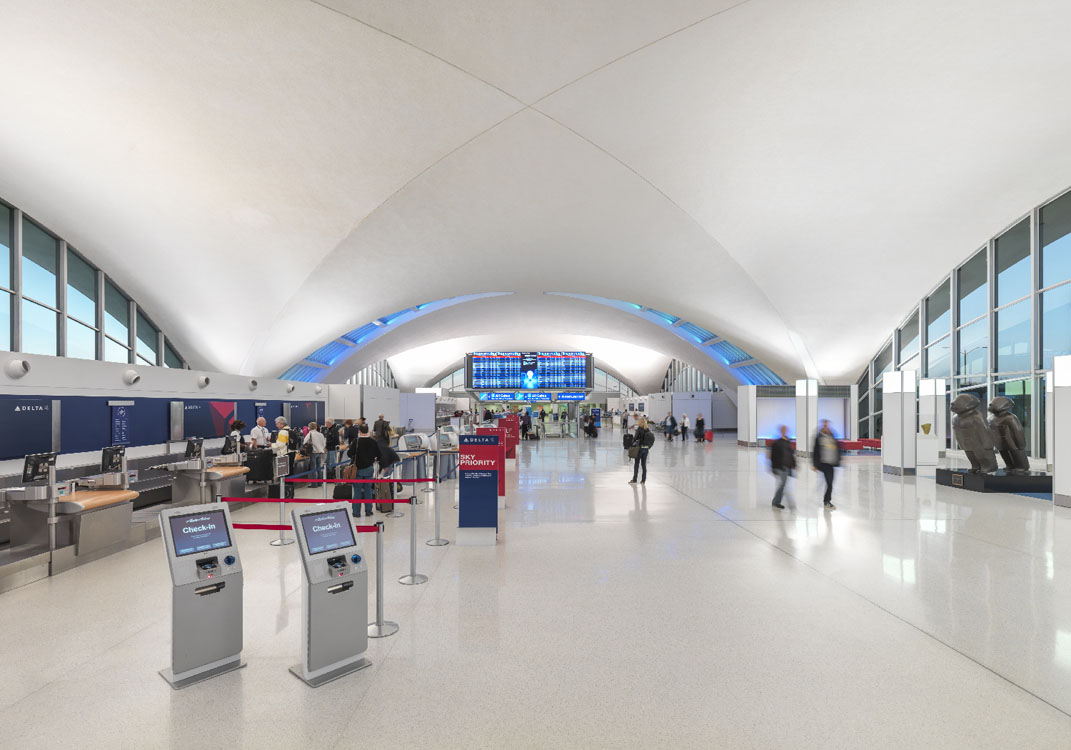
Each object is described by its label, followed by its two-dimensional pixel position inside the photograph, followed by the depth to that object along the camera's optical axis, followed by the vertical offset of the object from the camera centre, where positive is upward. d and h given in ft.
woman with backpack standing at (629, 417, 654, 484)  43.88 -4.49
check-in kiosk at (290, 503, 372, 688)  12.51 -4.77
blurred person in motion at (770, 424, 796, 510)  33.32 -4.19
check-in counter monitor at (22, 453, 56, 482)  22.35 -3.33
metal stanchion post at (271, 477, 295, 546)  25.86 -7.12
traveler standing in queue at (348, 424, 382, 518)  31.12 -3.80
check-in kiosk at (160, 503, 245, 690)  12.51 -4.68
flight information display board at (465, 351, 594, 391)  113.70 +2.86
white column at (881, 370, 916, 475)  49.47 -3.13
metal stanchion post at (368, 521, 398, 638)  15.12 -6.14
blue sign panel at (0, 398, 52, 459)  31.42 -2.61
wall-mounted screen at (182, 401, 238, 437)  49.32 -3.21
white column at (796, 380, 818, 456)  69.00 -3.21
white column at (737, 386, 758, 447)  84.94 -4.48
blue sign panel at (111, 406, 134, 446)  40.09 -3.08
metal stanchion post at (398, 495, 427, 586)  19.70 -6.64
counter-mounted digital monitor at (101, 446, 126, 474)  27.07 -3.66
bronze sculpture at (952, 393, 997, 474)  40.98 -3.38
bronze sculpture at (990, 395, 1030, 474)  41.24 -3.42
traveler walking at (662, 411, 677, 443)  98.53 -7.54
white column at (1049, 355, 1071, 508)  33.99 -2.62
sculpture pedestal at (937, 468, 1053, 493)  38.93 -6.38
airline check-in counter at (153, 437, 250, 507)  32.91 -5.48
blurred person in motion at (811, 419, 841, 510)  33.88 -4.04
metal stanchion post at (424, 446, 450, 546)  25.53 -6.93
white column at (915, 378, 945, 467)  52.34 -3.35
